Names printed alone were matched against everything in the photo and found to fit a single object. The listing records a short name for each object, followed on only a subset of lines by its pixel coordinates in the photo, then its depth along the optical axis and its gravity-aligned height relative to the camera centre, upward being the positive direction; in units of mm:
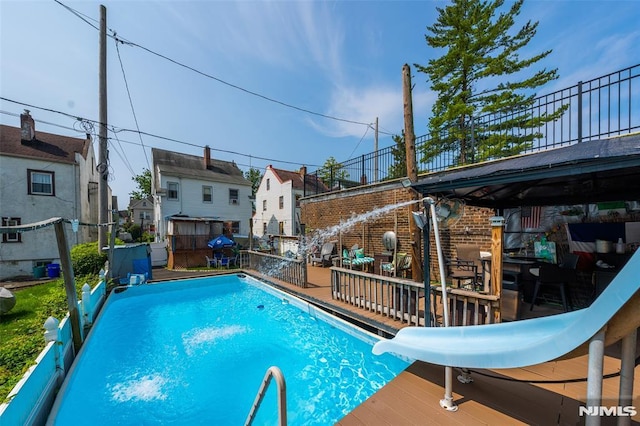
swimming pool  4051 -3154
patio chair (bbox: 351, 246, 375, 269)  8867 -1770
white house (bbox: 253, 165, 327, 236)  22984 +735
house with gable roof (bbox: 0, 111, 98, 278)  12844 +1084
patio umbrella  15109 -1922
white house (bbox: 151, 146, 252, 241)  18578 +1469
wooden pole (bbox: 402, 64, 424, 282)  6305 +1443
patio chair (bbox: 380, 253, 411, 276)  7578 -1710
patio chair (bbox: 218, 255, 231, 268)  15102 -3023
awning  2522 +385
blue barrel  12359 -2813
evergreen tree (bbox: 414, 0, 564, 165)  11500 +6702
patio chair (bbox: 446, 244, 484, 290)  5816 -1268
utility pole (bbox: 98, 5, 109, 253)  9906 +3628
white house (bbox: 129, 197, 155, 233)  34919 -130
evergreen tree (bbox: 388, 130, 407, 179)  14641 +2546
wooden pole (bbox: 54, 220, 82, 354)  4938 -1252
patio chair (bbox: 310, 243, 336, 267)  11555 -2054
